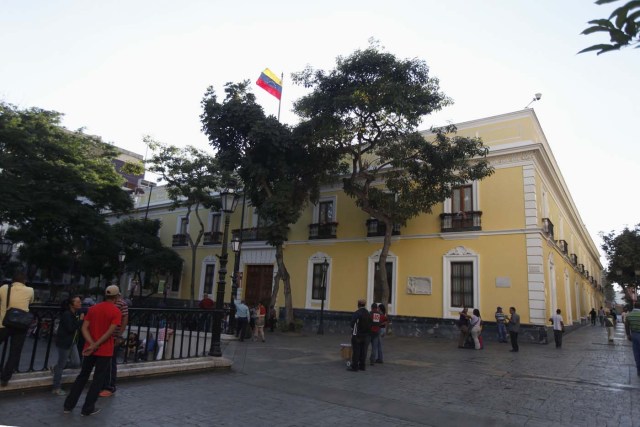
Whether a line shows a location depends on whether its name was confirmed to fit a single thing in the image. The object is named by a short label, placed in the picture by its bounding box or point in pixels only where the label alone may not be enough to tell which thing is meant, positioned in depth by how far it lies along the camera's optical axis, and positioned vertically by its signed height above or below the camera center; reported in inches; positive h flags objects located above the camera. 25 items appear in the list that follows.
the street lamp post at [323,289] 788.6 +12.6
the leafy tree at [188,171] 976.3 +263.8
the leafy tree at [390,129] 655.8 +270.3
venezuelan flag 870.3 +425.1
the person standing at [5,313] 225.3 -21.3
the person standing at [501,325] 646.5 -30.2
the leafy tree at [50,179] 610.2 +162.2
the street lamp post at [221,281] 350.6 +7.2
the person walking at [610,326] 682.4 -25.0
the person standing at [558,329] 601.2 -29.7
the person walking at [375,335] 402.9 -35.3
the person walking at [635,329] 358.6 -14.6
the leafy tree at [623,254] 1333.5 +185.3
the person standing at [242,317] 587.8 -35.9
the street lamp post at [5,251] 744.6 +47.8
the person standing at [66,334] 240.7 -29.9
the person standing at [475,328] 579.3 -32.8
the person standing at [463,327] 584.7 -32.6
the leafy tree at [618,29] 77.4 +51.3
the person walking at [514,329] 548.4 -29.8
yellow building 699.4 +96.7
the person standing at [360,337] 381.1 -35.4
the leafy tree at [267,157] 728.3 +238.8
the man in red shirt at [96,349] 209.0 -32.7
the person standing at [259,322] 603.5 -42.7
